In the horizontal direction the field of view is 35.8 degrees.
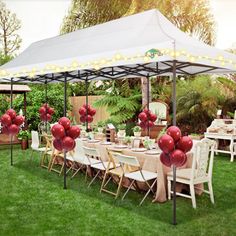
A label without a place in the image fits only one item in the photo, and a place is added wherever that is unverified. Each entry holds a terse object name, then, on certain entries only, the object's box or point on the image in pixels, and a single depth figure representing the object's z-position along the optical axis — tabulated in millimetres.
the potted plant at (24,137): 11211
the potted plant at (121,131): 7234
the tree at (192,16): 13980
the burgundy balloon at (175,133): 4562
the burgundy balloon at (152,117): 9133
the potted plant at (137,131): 7164
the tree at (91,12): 16781
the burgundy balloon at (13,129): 8180
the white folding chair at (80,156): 6680
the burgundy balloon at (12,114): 8320
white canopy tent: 5094
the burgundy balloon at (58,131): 5980
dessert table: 9141
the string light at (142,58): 4821
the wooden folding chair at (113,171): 5712
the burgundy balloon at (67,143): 6004
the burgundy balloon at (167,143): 4492
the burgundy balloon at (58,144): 6145
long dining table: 5590
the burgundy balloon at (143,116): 9094
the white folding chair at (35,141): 8427
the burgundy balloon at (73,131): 6109
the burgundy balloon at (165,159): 4621
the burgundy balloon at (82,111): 10234
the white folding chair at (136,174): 5266
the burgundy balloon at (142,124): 9174
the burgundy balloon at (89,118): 10241
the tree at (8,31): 26422
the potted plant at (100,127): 8133
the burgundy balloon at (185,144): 4543
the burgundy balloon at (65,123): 6088
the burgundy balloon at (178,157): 4468
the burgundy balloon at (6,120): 8133
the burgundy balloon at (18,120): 8344
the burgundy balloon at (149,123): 9133
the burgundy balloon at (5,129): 8242
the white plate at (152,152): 5880
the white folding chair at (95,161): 6145
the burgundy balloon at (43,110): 11719
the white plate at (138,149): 6160
